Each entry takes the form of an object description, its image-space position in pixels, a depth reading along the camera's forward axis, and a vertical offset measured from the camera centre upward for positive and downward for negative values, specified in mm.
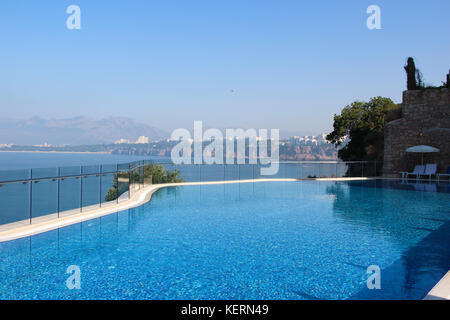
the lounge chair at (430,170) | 21112 -447
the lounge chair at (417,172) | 21375 -570
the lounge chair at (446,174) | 20050 -632
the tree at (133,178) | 12784 -725
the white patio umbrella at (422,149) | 20734 +736
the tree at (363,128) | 25781 +2498
